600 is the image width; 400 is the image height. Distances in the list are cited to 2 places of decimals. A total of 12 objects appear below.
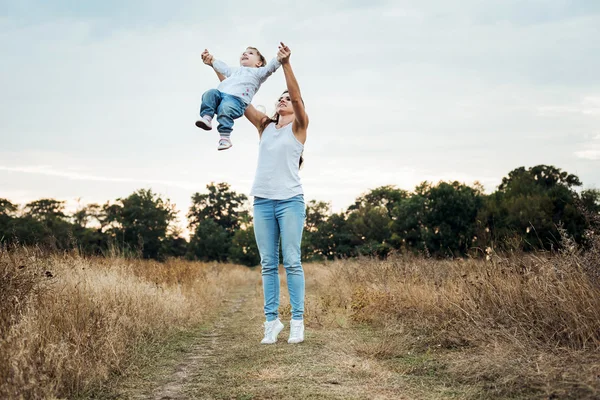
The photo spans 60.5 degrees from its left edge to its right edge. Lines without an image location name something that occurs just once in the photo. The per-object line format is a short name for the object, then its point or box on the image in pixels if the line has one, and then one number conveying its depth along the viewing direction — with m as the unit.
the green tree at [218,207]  86.19
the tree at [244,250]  61.84
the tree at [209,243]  66.31
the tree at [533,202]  41.12
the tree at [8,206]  48.74
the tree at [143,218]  55.46
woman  4.93
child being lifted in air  5.20
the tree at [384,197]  78.50
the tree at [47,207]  63.22
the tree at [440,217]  51.78
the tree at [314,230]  64.29
